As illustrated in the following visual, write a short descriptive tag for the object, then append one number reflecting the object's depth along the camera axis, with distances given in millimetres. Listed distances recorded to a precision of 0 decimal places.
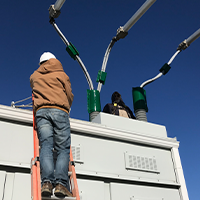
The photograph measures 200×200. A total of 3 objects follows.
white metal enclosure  4375
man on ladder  2787
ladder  2609
